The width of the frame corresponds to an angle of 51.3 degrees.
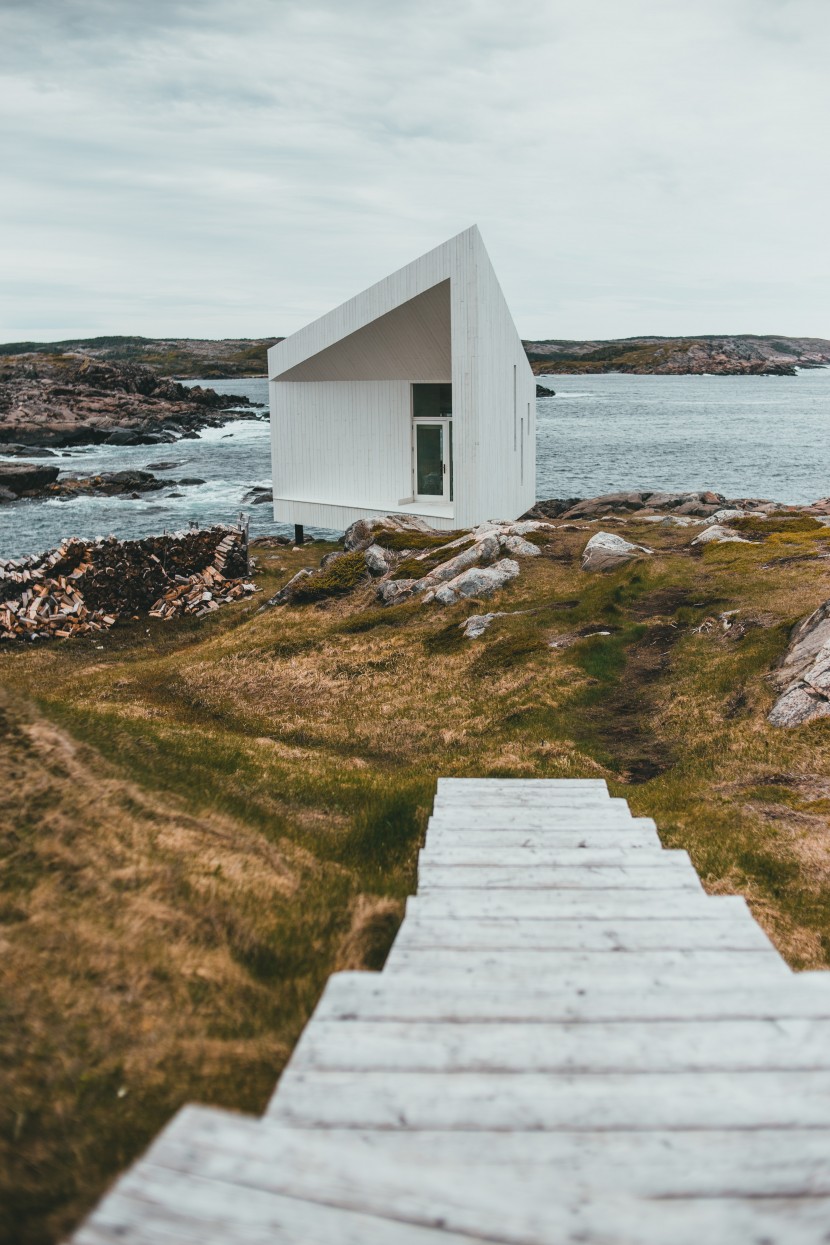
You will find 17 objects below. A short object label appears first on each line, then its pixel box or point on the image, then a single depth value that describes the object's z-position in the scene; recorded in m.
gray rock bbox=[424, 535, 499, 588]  19.91
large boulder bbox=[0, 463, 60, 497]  51.53
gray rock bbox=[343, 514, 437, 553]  24.90
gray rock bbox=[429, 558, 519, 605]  18.61
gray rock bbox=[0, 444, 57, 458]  71.41
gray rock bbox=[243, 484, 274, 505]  46.72
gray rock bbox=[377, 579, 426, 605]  19.75
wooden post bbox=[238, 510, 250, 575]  26.79
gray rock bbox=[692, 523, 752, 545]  21.77
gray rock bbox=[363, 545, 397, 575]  21.94
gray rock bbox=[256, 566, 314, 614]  21.40
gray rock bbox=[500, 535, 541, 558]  20.77
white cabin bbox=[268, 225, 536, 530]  23.19
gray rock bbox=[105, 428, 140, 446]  83.13
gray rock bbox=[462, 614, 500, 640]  16.47
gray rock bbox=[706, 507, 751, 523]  26.55
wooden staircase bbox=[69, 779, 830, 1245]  2.50
